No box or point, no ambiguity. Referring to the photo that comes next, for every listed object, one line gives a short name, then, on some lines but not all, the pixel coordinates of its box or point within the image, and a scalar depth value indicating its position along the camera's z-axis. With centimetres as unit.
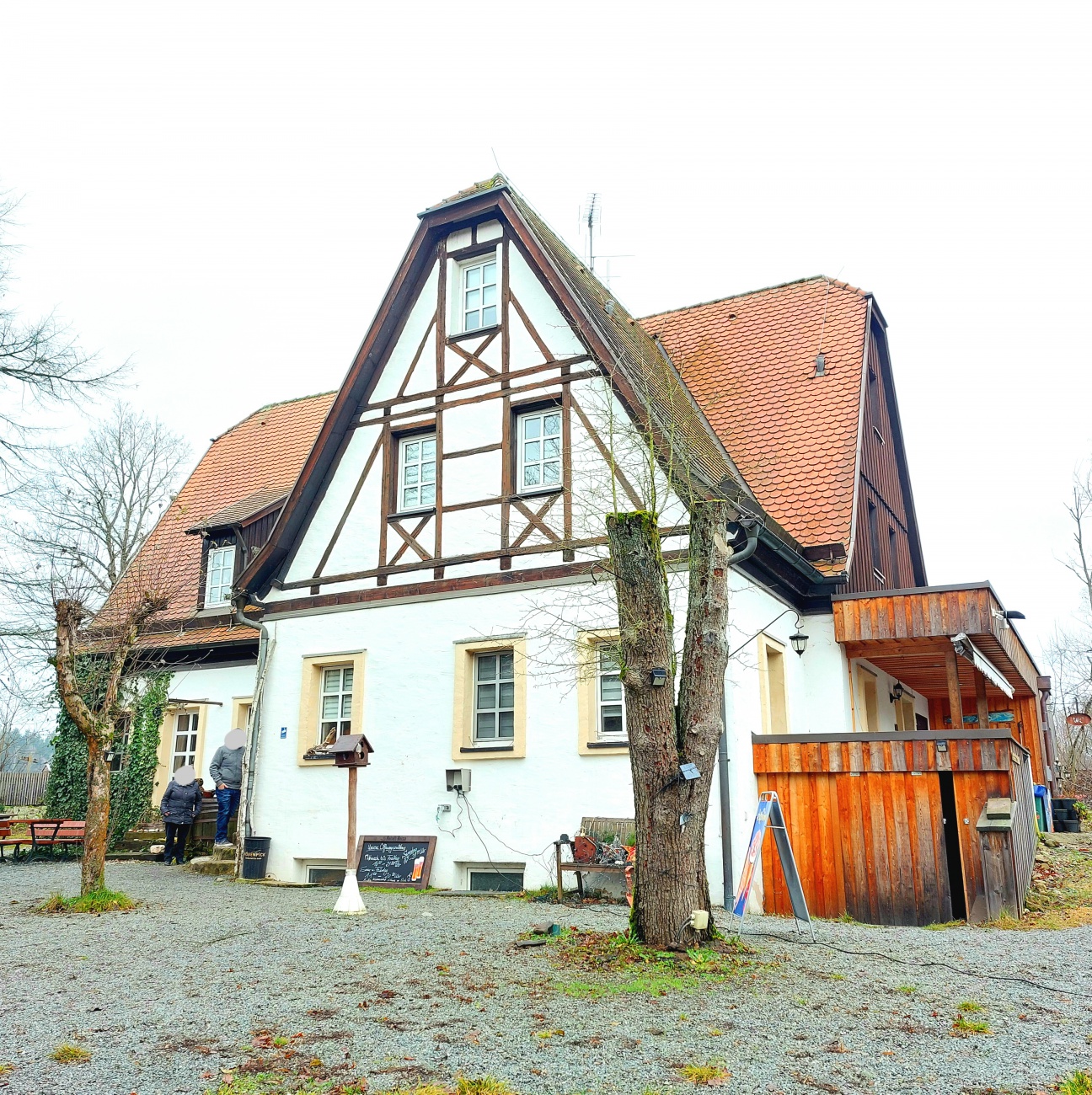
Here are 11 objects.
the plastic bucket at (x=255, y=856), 1405
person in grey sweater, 1678
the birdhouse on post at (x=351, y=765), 1052
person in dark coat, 1658
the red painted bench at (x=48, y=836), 1688
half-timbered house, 1149
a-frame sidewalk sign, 852
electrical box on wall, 1285
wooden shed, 1063
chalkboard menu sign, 1286
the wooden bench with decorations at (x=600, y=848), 1118
